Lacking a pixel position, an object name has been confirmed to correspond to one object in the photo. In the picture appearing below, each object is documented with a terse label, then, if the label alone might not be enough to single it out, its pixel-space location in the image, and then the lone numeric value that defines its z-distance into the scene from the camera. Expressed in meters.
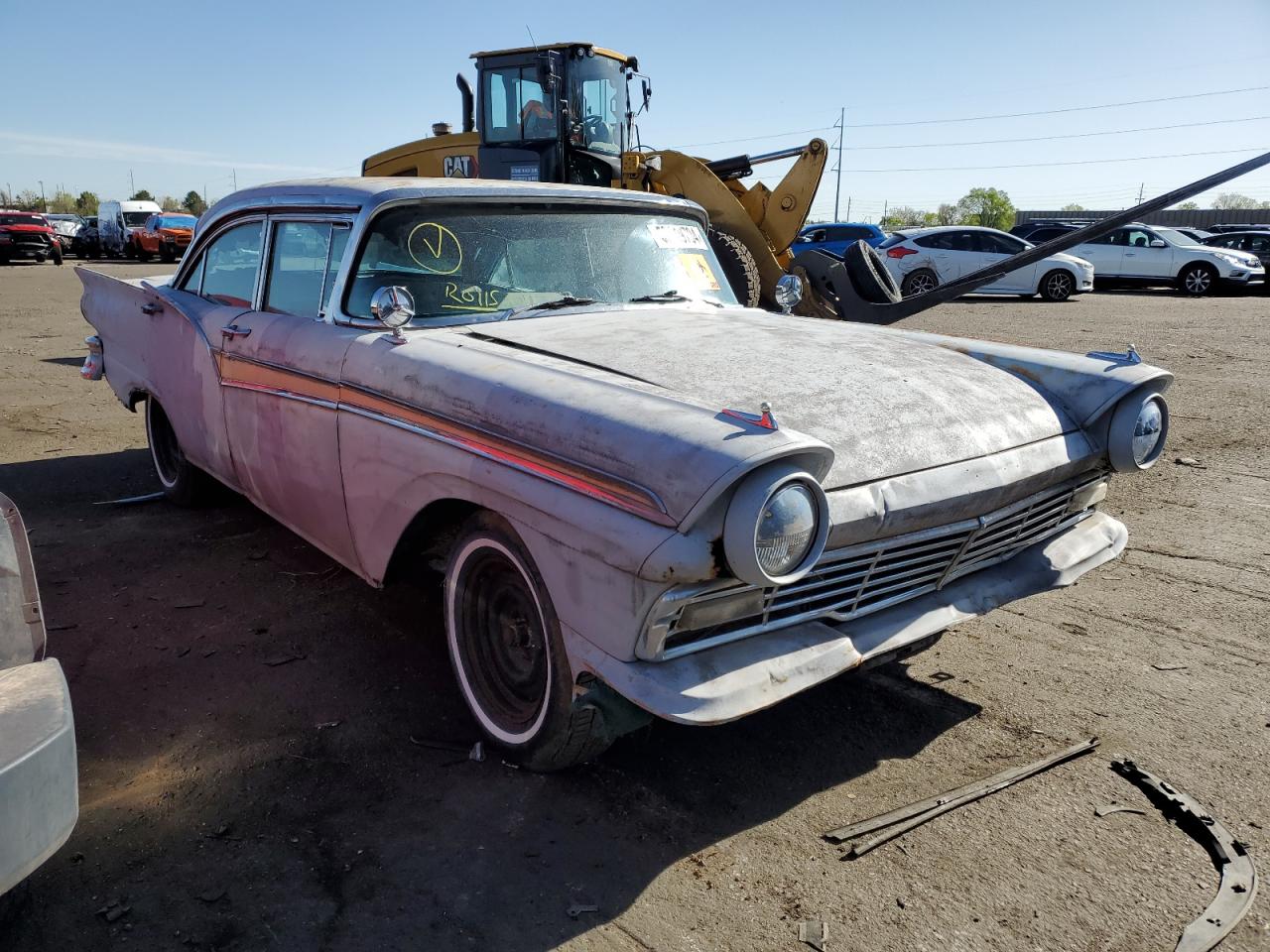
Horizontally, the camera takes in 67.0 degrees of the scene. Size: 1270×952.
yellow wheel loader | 9.70
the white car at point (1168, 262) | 18.33
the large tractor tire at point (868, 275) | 6.77
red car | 27.31
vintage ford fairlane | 2.17
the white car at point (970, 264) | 16.72
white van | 31.33
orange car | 28.81
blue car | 18.87
